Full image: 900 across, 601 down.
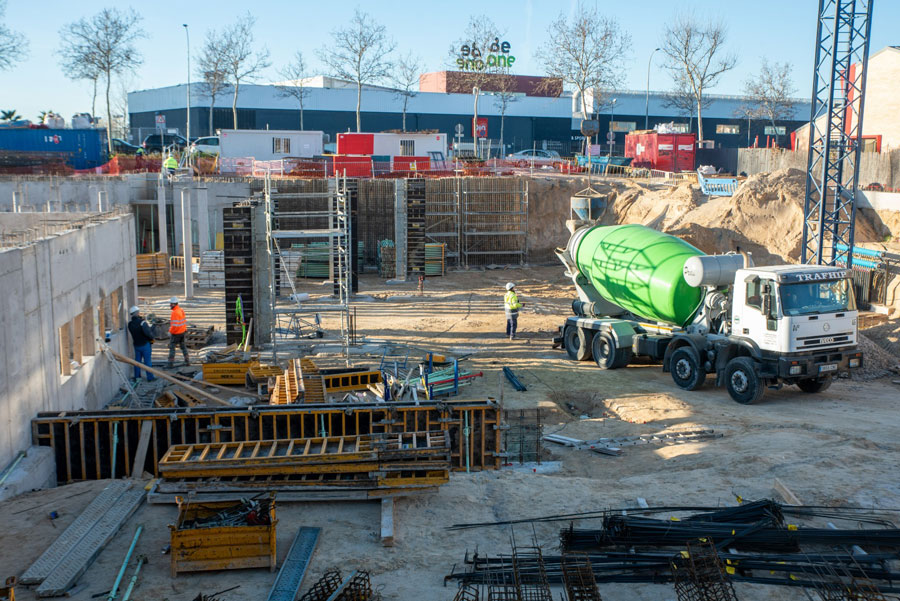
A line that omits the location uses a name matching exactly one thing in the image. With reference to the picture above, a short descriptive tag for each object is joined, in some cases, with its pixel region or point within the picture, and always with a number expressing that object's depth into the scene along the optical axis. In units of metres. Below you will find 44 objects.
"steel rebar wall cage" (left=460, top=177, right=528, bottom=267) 35.50
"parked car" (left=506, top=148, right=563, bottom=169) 46.56
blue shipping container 43.78
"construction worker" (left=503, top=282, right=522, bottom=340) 21.20
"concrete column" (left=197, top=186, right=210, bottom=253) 31.95
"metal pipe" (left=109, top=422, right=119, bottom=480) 12.03
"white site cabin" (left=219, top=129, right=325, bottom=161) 42.84
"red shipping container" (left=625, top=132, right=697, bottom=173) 52.56
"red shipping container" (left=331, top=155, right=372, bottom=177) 39.41
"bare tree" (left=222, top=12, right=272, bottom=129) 56.00
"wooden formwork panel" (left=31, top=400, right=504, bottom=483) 11.98
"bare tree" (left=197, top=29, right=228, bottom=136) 56.59
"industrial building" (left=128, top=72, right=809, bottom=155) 69.69
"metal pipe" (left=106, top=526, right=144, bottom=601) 7.73
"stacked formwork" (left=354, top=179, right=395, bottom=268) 35.12
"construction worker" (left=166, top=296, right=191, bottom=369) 18.02
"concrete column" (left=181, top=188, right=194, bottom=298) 26.34
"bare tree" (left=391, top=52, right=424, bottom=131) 62.38
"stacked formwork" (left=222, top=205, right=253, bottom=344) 19.86
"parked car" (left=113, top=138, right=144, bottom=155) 52.04
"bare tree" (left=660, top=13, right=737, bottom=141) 58.06
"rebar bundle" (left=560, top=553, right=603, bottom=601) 7.32
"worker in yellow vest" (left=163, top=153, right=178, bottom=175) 33.78
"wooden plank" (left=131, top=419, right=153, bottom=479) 11.97
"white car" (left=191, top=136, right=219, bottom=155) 45.18
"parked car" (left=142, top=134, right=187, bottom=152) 54.19
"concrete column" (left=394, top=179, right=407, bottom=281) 32.28
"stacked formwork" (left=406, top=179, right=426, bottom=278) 32.28
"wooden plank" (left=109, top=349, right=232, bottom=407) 13.92
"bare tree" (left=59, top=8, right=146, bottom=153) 53.66
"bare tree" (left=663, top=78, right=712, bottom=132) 65.81
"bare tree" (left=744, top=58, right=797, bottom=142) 67.00
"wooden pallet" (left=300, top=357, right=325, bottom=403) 14.55
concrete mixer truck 15.02
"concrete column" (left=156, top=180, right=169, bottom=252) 29.31
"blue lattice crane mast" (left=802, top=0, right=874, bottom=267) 22.41
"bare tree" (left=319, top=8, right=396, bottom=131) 55.50
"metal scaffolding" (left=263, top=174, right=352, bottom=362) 18.03
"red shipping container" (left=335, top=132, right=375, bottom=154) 42.03
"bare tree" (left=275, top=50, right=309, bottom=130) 64.44
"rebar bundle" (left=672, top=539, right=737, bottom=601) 7.30
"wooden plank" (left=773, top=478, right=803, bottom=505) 9.84
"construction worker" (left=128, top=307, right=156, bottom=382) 16.86
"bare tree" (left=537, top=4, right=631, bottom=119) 57.81
